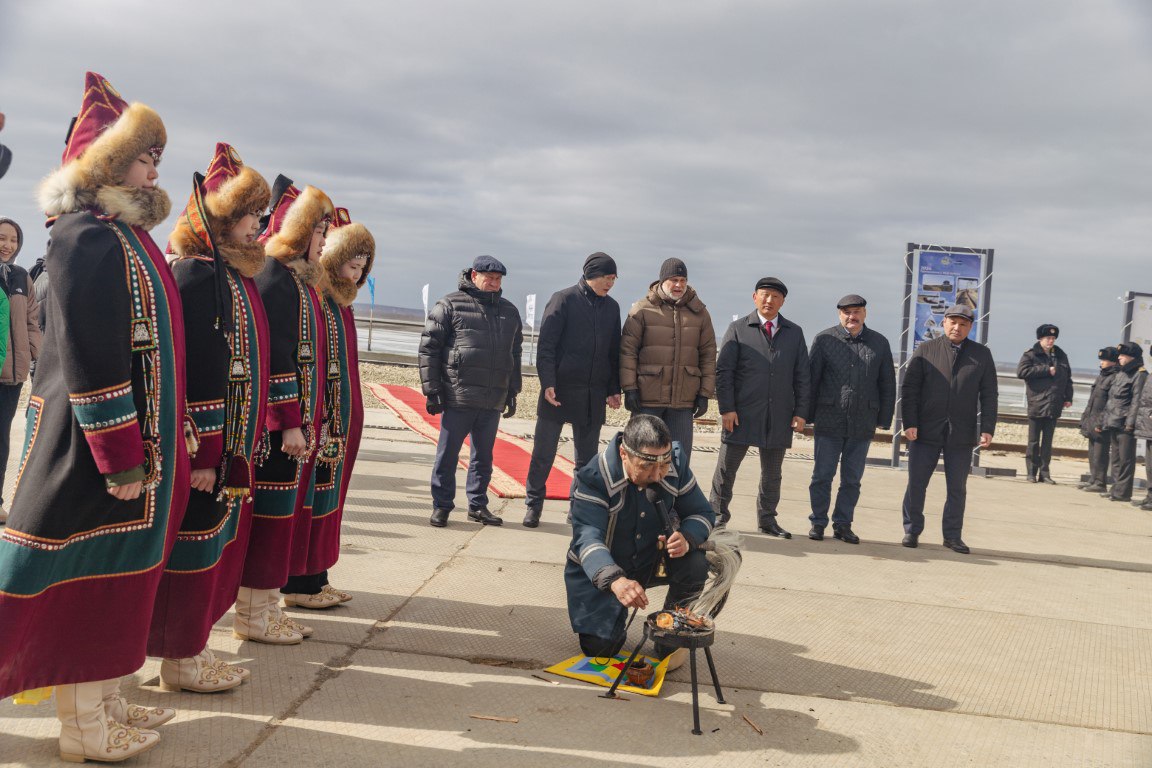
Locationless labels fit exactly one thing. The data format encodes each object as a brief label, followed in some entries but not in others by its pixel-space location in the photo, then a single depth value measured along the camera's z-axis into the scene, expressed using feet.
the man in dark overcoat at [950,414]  24.34
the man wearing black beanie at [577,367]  23.53
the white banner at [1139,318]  42.42
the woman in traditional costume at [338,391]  14.71
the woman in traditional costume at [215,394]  11.05
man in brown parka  23.02
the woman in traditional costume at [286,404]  13.12
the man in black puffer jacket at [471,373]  22.80
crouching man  13.50
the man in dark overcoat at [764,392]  24.13
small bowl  13.03
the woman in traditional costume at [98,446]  9.02
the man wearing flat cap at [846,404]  24.63
